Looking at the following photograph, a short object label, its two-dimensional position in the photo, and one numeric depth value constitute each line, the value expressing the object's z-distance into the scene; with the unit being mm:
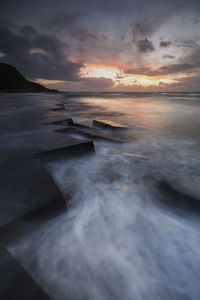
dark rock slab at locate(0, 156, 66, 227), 1218
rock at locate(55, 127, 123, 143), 3967
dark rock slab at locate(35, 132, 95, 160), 2400
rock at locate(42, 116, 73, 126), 4409
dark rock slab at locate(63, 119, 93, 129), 4834
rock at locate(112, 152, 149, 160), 3205
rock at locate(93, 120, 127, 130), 4938
